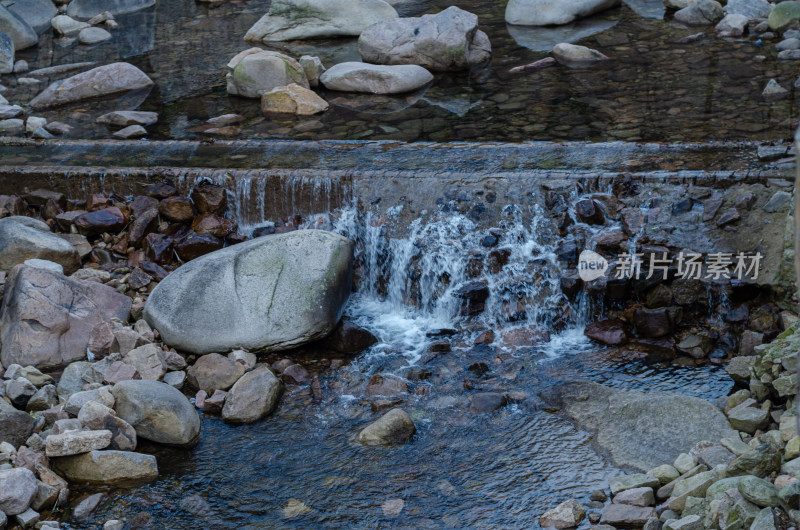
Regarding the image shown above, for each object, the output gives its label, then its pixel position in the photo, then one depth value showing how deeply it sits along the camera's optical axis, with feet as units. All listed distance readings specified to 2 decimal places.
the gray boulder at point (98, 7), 43.52
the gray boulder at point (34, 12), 41.93
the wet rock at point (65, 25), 40.81
